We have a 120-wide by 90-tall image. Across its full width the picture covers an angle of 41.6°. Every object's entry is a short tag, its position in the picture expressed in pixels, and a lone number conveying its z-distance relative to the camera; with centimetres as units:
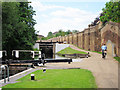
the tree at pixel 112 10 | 1571
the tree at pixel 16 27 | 1864
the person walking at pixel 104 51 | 1611
